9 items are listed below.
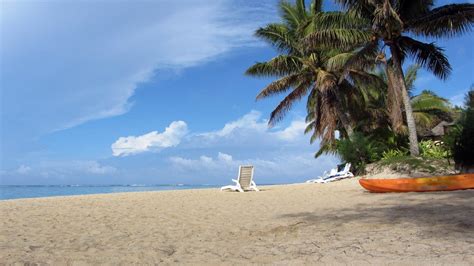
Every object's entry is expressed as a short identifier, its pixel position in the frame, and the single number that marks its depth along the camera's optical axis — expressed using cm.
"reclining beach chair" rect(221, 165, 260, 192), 1476
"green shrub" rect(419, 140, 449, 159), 1652
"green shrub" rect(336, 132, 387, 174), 1766
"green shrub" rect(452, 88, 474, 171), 1170
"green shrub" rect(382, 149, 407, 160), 1711
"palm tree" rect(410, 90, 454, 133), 2576
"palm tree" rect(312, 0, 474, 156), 1551
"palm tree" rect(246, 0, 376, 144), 2086
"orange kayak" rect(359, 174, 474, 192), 927
